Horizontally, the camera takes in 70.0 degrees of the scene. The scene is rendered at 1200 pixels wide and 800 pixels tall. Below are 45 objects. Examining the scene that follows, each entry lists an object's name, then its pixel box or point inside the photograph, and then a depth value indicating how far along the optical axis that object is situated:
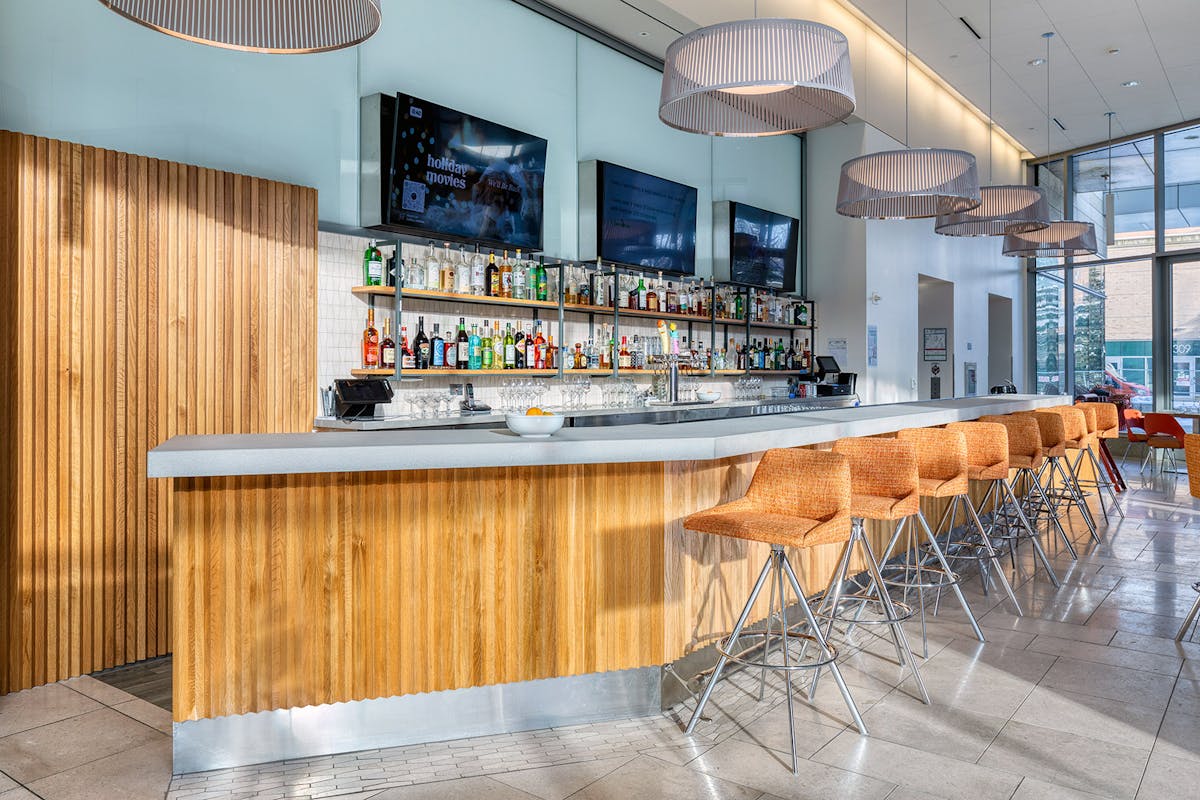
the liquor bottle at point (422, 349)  5.11
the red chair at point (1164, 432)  9.12
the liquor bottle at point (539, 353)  5.89
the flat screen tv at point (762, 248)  7.85
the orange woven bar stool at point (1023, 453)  5.23
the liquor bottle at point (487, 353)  5.51
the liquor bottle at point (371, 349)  4.99
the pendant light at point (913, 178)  4.69
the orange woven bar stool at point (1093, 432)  7.27
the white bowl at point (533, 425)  2.88
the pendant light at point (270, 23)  2.44
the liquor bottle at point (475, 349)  5.46
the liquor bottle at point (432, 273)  5.21
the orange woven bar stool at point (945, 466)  4.16
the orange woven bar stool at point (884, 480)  3.39
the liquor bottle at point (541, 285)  5.89
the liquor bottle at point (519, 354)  5.75
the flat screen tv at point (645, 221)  6.39
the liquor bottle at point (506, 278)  5.69
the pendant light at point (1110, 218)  10.52
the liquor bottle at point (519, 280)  5.74
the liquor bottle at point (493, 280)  5.59
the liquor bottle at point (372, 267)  5.00
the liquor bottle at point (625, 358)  6.58
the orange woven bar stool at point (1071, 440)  6.06
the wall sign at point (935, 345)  10.91
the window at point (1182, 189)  10.95
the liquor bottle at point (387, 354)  5.01
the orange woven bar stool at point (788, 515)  2.81
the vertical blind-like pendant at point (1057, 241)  7.16
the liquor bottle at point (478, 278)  5.46
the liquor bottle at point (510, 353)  5.65
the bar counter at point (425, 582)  2.64
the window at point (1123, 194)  11.30
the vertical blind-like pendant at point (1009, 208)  6.09
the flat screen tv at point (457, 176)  4.89
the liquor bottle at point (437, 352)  5.21
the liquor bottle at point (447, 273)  5.26
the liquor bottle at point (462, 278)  5.40
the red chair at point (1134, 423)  9.66
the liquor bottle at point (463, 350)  5.32
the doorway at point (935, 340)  10.81
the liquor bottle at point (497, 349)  5.60
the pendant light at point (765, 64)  3.10
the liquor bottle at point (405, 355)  5.07
